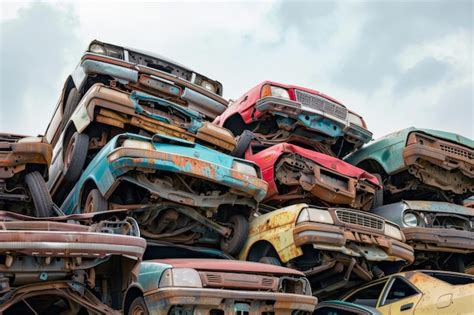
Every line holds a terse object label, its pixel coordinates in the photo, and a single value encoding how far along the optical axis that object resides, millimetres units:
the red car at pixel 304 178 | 8125
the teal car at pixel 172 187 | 6441
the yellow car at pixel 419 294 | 5688
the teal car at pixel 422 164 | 9164
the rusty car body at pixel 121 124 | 7402
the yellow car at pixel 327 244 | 6559
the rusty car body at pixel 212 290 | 4621
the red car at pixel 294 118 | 9242
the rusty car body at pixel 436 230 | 8289
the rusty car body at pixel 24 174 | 6469
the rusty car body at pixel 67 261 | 4289
